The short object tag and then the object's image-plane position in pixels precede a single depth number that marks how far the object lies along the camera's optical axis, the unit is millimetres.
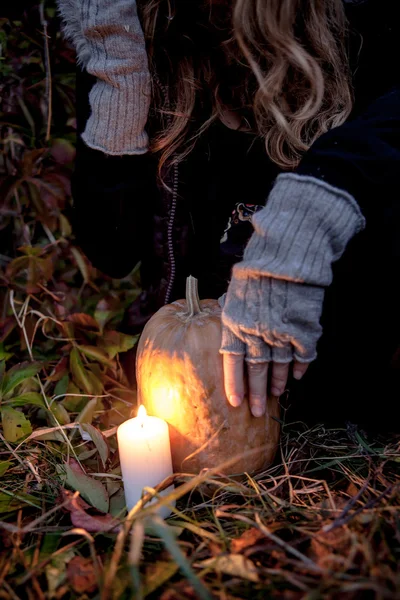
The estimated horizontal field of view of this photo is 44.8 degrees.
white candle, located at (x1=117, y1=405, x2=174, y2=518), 979
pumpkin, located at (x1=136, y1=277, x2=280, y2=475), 1045
